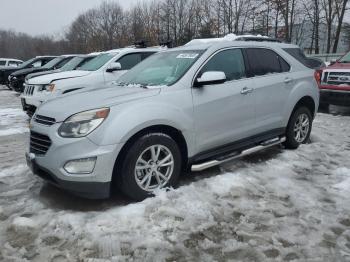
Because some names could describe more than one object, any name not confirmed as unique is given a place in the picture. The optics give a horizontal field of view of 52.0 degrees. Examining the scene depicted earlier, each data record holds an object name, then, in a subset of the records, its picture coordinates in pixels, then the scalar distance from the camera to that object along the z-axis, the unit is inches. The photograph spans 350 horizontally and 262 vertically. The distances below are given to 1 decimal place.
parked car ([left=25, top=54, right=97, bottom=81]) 416.2
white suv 325.7
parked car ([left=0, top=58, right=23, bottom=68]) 917.8
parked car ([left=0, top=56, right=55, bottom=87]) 703.8
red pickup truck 339.3
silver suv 142.6
